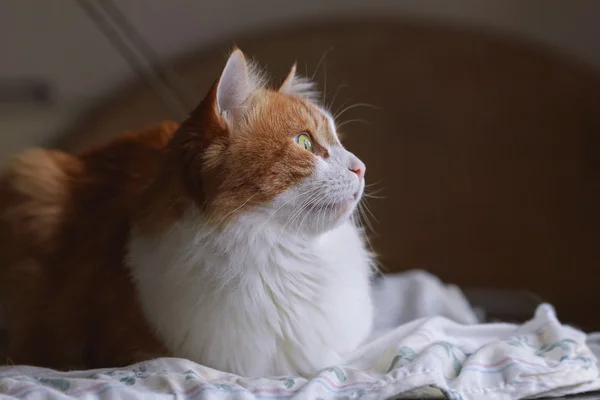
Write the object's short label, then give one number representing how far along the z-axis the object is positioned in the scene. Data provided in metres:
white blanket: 0.95
